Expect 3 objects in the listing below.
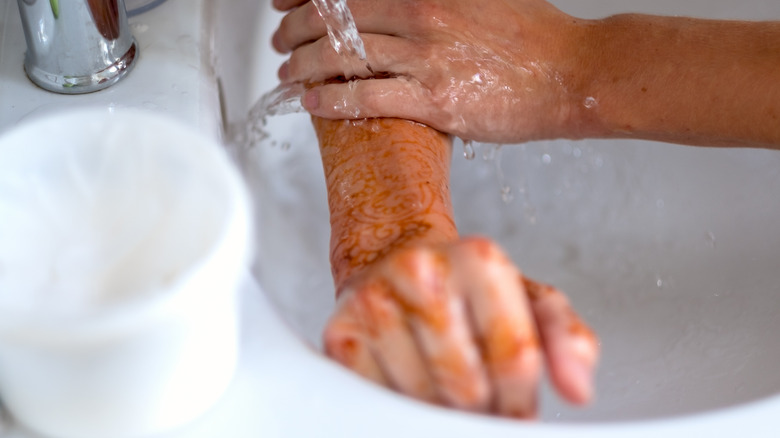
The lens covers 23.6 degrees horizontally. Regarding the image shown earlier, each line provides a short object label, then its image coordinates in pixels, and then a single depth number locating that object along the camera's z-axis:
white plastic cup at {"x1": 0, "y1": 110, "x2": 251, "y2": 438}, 0.60
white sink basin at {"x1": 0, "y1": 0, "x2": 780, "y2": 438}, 0.65
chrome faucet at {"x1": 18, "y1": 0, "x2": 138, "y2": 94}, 0.74
